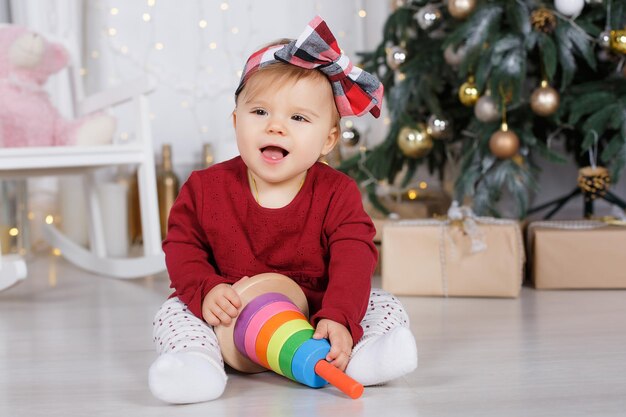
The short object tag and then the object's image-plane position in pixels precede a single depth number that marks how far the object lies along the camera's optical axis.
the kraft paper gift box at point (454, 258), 1.55
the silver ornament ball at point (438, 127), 1.81
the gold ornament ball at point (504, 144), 1.64
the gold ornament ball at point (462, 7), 1.72
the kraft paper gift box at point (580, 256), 1.58
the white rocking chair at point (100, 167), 1.68
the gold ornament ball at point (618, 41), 1.58
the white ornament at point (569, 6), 1.60
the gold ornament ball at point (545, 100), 1.63
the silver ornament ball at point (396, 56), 1.85
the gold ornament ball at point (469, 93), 1.73
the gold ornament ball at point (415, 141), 1.80
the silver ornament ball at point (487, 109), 1.66
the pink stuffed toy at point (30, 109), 1.91
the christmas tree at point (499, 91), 1.62
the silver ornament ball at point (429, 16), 1.81
